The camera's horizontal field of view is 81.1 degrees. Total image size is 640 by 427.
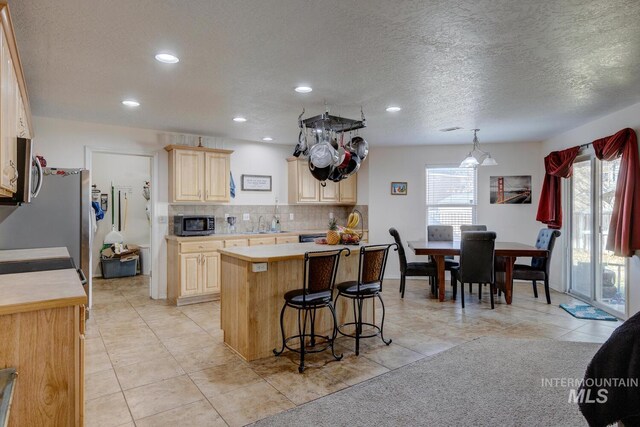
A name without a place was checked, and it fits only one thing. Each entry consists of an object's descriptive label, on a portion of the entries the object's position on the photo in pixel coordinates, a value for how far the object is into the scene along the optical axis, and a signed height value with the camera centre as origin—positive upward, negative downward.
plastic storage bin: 6.82 -1.05
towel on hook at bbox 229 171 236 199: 5.95 +0.36
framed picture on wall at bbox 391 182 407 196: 6.86 +0.40
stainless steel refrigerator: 3.63 -0.07
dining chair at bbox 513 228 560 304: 5.09 -0.83
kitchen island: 3.16 -0.74
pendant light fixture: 5.13 +0.71
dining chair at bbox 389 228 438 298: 5.34 -0.84
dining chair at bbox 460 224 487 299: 5.95 -0.27
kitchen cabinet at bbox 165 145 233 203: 5.20 +0.53
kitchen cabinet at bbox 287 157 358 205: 6.39 +0.38
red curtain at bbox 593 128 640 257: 3.98 +0.12
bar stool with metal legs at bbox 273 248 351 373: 3.01 -0.68
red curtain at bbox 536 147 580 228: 5.42 +0.37
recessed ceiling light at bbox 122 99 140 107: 3.84 +1.14
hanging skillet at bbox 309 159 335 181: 3.78 +0.40
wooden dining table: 4.97 -0.59
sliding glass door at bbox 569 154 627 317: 4.63 -0.40
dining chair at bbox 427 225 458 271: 6.09 -0.37
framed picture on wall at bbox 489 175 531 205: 6.44 +0.35
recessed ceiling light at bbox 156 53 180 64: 2.71 +1.13
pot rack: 3.82 +0.93
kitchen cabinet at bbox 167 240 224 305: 4.98 -0.83
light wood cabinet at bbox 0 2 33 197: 1.81 +0.62
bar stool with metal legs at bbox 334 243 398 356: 3.33 -0.63
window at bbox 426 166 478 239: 6.72 +0.26
